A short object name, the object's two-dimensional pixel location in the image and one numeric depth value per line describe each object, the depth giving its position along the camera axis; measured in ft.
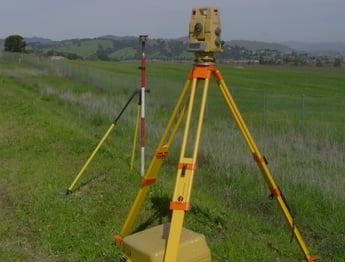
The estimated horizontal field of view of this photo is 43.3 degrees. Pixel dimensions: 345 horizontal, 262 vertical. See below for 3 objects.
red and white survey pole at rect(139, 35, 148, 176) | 21.29
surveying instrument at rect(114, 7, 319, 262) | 10.45
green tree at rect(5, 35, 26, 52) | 244.05
